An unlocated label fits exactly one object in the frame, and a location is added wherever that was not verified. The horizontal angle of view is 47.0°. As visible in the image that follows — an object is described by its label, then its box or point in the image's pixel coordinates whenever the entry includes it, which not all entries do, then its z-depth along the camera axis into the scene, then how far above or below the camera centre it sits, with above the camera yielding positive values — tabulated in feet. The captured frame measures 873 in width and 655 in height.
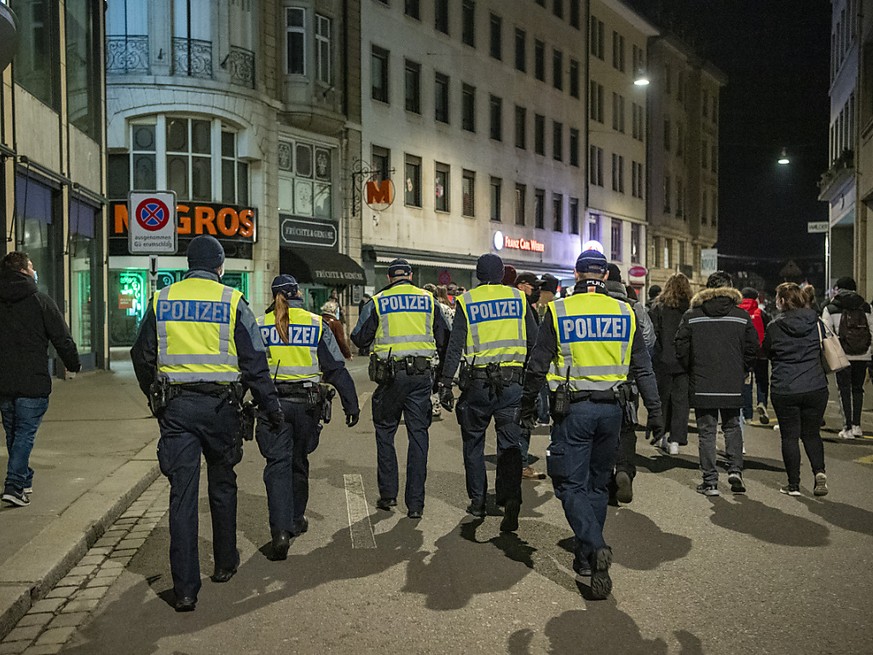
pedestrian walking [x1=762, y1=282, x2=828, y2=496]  27.17 -2.12
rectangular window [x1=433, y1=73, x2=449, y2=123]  118.21 +25.06
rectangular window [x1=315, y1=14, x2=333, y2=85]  97.30 +25.41
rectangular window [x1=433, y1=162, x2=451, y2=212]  117.60 +14.45
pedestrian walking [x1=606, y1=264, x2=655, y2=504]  24.18 -3.78
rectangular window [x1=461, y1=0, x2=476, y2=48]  122.72 +35.21
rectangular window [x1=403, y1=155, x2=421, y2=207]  112.16 +14.24
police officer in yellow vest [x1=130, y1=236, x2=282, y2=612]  17.13 -1.19
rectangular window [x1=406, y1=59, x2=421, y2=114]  113.50 +25.25
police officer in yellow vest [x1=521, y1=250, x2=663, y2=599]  17.88 -1.42
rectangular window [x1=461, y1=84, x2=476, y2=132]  123.34 +24.83
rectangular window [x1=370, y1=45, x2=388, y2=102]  107.24 +25.41
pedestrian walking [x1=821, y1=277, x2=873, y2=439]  39.29 -1.35
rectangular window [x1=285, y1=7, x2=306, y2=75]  95.20 +25.57
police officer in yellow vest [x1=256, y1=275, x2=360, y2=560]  20.52 -1.83
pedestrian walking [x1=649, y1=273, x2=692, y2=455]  33.09 -1.75
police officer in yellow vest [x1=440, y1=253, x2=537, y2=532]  23.68 -1.34
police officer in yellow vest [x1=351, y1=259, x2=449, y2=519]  24.41 -1.47
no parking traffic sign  44.34 +3.73
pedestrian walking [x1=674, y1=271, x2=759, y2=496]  26.96 -1.41
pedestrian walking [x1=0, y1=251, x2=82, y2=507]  24.20 -1.19
